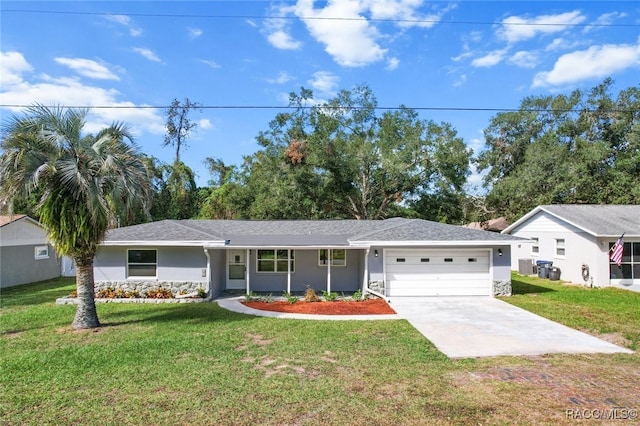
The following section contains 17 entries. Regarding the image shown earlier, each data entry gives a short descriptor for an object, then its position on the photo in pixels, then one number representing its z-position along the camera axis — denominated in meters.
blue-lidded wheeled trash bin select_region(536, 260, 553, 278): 19.89
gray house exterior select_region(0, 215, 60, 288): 18.55
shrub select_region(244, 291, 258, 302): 14.02
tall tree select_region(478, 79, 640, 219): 29.53
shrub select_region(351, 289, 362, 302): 14.02
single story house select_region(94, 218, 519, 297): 14.41
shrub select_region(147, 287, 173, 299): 14.31
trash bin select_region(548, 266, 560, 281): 19.31
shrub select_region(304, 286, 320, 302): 14.00
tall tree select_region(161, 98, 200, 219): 32.44
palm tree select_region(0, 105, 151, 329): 9.45
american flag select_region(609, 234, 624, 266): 16.33
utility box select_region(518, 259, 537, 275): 21.66
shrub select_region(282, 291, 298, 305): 13.70
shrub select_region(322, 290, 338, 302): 14.02
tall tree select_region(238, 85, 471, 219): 27.44
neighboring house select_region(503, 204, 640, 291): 17.09
